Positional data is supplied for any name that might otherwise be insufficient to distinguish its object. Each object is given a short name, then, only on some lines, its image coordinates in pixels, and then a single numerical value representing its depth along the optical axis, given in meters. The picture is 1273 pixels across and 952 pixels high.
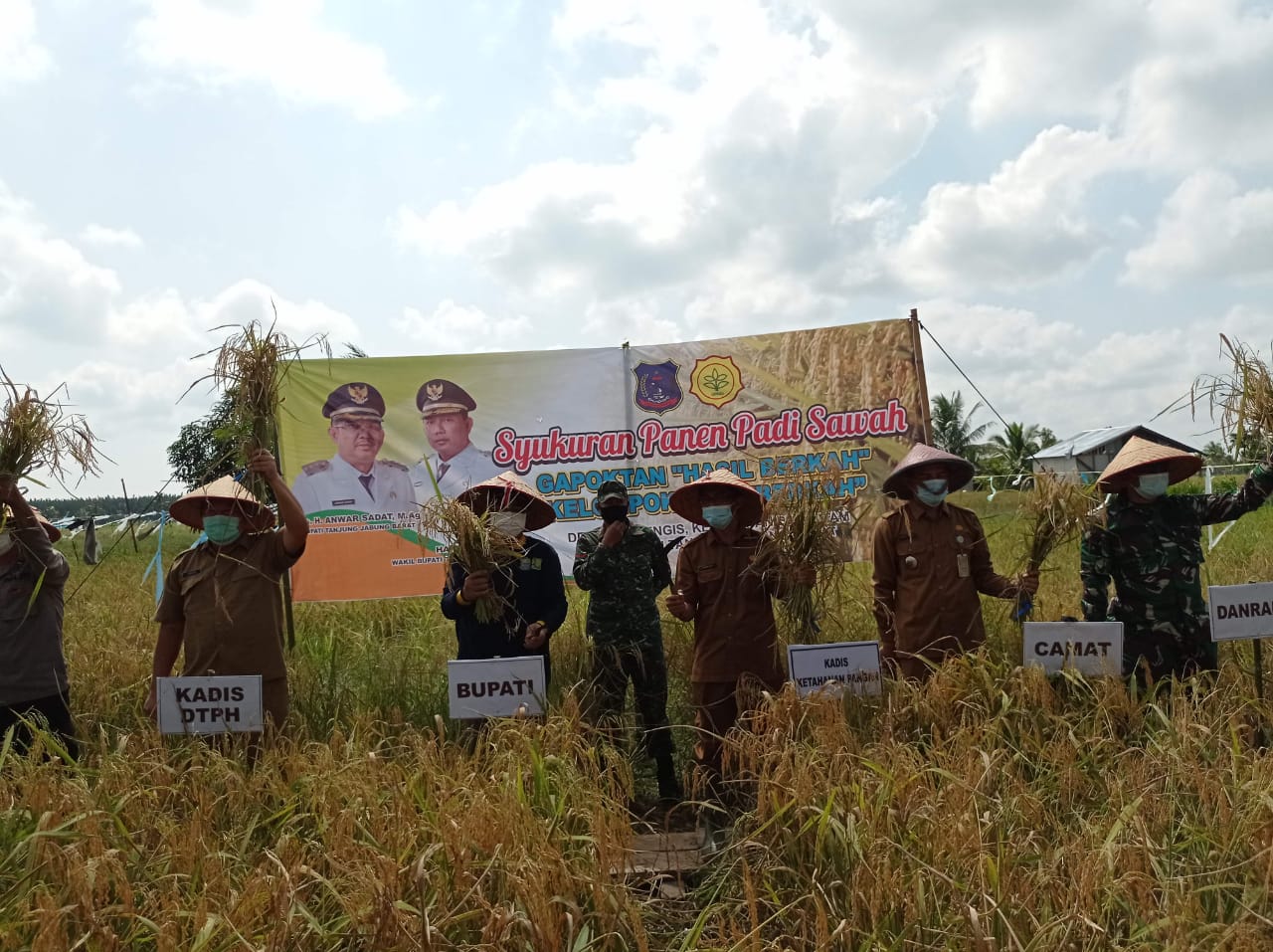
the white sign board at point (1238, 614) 3.49
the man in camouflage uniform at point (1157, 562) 3.79
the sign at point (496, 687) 3.34
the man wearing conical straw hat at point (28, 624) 3.62
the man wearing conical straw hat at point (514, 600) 3.84
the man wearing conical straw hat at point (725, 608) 3.89
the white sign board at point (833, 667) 3.42
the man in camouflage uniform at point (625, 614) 4.14
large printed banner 6.34
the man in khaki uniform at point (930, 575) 3.92
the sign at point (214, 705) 3.37
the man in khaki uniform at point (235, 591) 3.59
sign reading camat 3.50
